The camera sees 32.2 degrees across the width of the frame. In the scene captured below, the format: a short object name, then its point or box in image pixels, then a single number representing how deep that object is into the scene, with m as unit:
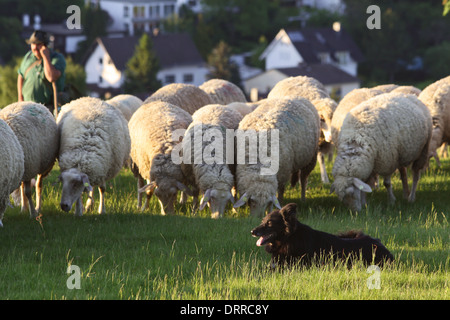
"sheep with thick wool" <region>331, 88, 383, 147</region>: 12.92
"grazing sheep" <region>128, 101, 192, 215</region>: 10.91
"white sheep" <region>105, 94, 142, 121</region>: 14.85
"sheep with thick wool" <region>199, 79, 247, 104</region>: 16.14
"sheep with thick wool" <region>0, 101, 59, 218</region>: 9.95
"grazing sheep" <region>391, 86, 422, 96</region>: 15.07
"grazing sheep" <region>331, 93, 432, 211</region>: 11.09
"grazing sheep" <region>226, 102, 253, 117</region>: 13.78
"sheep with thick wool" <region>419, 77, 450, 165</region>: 14.03
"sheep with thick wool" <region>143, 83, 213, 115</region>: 13.93
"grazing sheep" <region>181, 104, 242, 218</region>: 10.45
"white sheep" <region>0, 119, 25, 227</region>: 8.67
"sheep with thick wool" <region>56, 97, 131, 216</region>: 10.07
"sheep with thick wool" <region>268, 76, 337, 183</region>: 13.96
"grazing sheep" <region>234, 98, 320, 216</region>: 10.42
